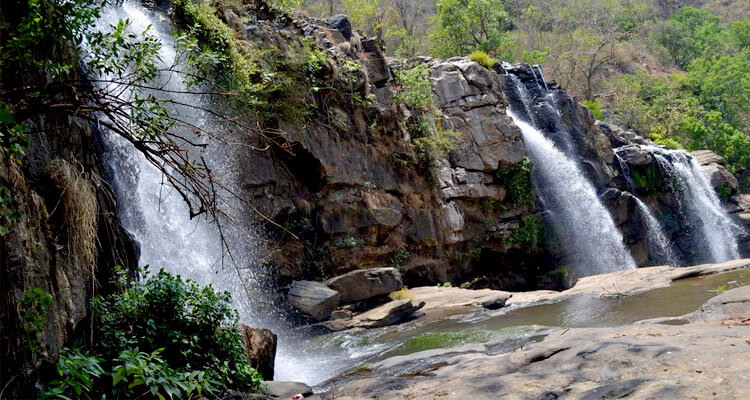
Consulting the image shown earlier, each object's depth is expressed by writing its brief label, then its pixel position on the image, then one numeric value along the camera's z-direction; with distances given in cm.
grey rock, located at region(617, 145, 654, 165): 2677
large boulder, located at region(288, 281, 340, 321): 1331
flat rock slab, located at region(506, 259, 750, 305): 1449
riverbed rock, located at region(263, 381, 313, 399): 677
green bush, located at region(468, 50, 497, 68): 2494
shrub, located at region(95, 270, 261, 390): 619
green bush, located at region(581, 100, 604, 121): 3428
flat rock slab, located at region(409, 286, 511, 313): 1443
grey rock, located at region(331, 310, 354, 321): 1341
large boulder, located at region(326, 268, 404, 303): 1423
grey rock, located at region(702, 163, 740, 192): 2834
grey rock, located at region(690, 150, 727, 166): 2989
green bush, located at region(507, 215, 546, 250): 2123
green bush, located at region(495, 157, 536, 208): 2155
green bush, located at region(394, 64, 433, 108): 2008
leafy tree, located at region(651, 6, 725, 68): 5162
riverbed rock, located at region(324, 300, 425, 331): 1316
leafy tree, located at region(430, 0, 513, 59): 3366
